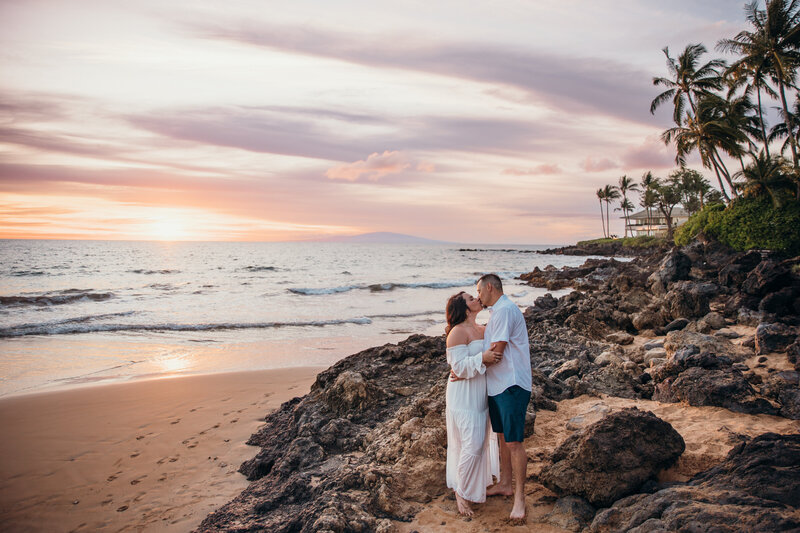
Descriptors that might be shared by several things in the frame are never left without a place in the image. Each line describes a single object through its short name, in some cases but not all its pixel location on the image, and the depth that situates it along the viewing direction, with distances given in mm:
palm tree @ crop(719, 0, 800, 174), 25953
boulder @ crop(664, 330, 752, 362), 8430
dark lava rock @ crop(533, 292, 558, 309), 17312
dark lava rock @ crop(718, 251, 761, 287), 15828
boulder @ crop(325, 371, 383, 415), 6484
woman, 4215
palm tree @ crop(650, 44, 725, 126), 33375
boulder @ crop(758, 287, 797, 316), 11156
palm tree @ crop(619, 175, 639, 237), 83981
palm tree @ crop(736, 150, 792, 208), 26188
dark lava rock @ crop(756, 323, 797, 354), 8391
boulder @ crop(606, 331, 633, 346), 11073
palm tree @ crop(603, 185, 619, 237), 88706
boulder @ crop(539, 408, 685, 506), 4098
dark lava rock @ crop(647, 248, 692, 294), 18703
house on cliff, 80500
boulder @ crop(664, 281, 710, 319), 12383
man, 4148
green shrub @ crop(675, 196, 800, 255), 24000
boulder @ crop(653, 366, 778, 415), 5801
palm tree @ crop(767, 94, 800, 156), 33556
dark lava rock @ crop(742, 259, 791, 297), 12117
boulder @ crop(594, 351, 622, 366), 8344
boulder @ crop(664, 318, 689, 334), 11688
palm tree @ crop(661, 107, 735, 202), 30984
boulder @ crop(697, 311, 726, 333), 11203
